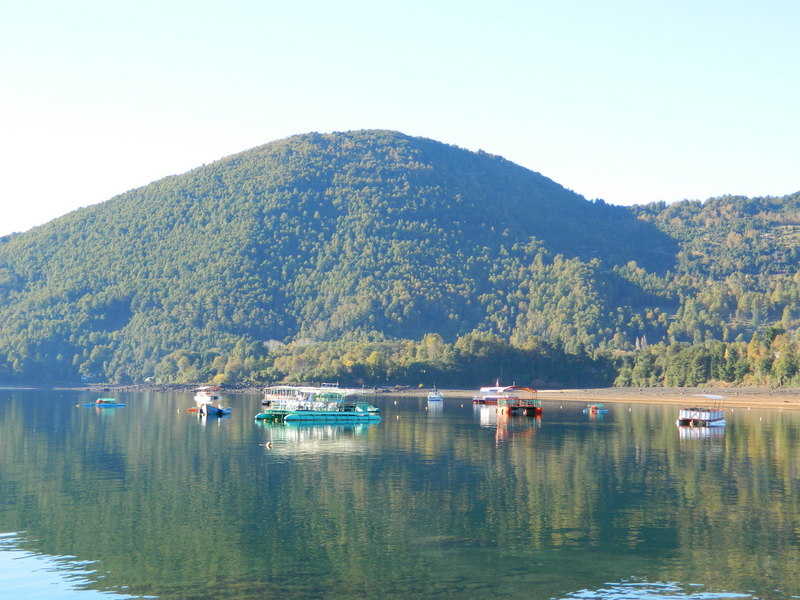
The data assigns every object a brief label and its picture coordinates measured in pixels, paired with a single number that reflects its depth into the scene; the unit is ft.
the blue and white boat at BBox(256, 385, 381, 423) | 476.13
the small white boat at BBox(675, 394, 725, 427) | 427.33
